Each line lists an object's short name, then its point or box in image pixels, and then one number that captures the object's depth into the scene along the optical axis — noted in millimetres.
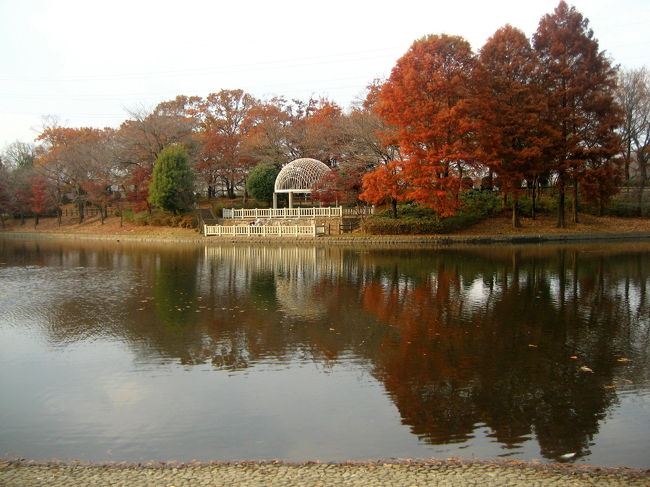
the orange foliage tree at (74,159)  45906
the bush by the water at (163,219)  39688
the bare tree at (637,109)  36375
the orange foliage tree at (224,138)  45094
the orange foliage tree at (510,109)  28891
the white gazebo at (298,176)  38531
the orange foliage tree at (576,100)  30234
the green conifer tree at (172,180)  39906
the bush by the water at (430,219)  30525
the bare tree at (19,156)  60281
